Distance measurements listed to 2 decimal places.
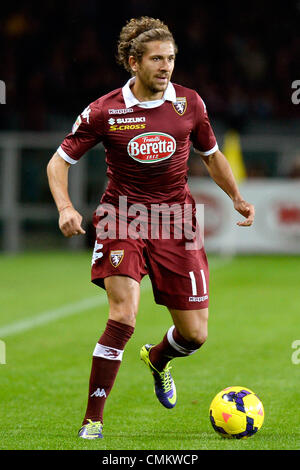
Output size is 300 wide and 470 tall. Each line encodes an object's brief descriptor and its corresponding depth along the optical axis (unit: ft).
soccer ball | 33.45
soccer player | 34.71
